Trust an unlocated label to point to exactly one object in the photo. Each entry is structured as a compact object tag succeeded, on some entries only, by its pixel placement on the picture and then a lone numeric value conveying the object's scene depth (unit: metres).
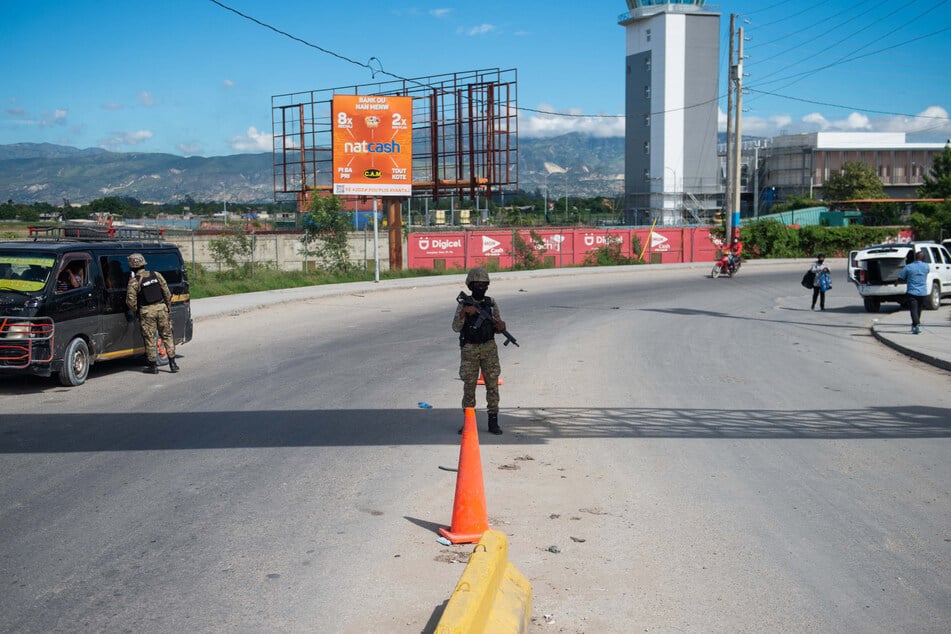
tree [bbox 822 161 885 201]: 91.81
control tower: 102.38
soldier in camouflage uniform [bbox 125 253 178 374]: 13.07
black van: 11.54
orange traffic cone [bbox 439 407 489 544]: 6.06
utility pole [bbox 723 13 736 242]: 40.52
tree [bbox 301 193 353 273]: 36.19
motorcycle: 39.22
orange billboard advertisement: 35.31
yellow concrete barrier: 3.78
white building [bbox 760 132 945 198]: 104.44
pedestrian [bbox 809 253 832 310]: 25.20
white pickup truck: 23.41
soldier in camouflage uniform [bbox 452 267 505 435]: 9.09
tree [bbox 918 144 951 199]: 64.94
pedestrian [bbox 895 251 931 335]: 18.45
